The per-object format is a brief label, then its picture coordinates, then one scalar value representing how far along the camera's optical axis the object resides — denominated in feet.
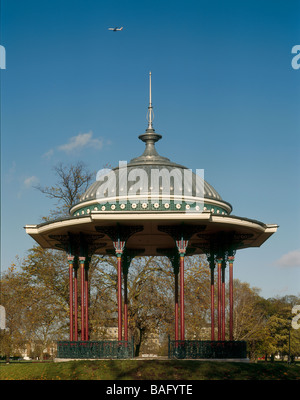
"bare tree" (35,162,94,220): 162.71
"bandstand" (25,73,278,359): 86.48
